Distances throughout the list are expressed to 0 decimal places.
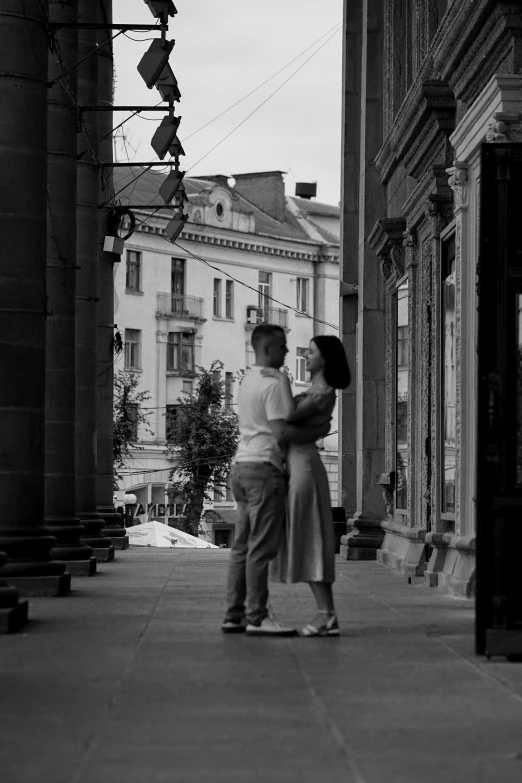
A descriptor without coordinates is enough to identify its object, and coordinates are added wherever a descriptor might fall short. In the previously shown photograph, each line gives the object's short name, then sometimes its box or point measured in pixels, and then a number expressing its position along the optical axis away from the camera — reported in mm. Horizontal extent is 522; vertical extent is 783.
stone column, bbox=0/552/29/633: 10500
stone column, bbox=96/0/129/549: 26938
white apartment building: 77125
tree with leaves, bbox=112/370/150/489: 61000
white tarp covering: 37875
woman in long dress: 10523
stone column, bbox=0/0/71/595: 13320
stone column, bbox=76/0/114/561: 21484
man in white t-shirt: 10477
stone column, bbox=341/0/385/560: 23938
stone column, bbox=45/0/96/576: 17375
